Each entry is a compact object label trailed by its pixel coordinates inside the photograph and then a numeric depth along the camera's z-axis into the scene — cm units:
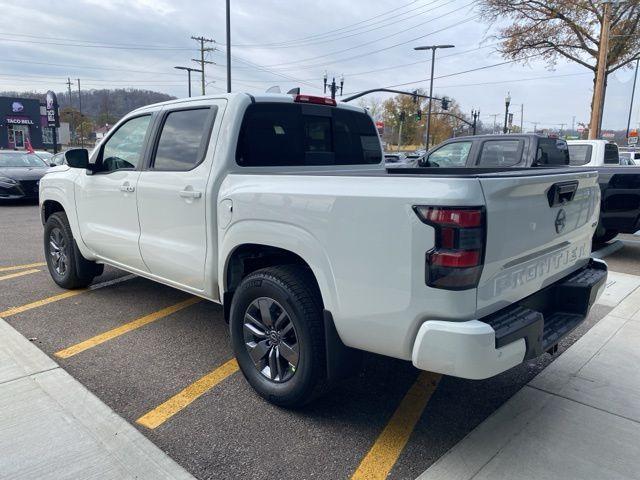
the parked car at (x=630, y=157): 1722
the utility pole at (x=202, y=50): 5428
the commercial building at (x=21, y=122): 4688
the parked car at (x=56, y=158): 1687
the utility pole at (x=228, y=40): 2125
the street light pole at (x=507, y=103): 4003
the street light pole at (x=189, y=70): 4590
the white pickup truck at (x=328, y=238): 225
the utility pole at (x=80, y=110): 6969
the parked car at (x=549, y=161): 731
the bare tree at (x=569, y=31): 2267
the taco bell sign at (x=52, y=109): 3061
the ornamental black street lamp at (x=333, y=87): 3294
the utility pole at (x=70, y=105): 7762
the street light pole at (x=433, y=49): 3423
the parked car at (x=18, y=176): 1259
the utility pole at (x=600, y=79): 1794
